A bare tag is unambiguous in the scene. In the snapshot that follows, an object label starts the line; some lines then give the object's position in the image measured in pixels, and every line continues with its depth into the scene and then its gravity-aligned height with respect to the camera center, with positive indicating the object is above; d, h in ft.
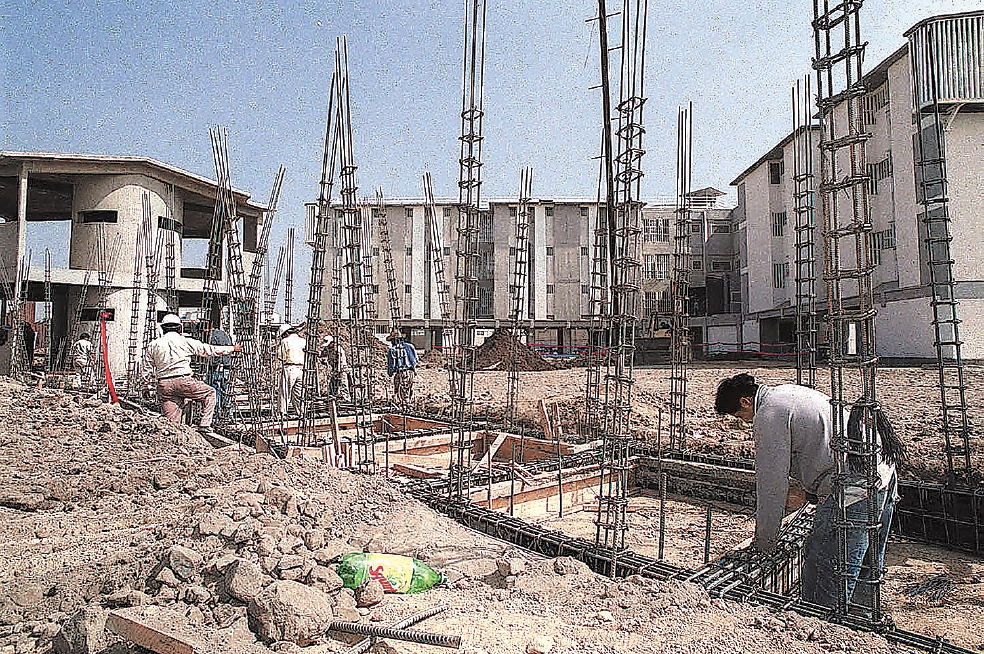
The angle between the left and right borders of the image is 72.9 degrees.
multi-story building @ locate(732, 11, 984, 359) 57.47 +17.21
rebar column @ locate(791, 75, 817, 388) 11.49 +2.68
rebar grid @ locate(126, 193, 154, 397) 54.65 +8.74
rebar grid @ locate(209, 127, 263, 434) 27.86 +3.12
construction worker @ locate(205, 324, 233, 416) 31.30 -0.83
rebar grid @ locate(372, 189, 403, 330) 35.63 +5.35
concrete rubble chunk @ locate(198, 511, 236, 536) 10.58 -2.73
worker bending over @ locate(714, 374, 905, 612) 9.77 -1.73
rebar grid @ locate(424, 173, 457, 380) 29.45 +5.51
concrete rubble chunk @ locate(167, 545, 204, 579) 8.98 -2.84
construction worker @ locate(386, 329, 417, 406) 36.43 -0.38
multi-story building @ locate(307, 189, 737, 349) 100.58 +14.14
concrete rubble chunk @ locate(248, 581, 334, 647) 7.66 -3.03
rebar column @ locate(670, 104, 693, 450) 20.29 +3.44
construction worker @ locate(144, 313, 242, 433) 23.31 -0.52
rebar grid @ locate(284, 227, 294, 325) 40.75 +4.54
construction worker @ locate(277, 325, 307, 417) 29.22 -0.25
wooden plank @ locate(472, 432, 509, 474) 23.06 -2.89
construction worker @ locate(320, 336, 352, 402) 28.89 -0.50
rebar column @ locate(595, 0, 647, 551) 11.38 +1.94
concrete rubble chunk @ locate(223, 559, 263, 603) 8.18 -2.82
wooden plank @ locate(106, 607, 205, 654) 7.20 -3.09
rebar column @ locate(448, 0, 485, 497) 14.82 +3.55
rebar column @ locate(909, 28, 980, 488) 16.20 +4.07
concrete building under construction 54.19 +10.84
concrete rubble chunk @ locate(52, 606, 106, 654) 7.50 -3.21
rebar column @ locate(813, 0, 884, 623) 8.66 +0.59
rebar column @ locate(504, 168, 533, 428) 25.39 +4.02
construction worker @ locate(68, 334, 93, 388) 49.39 -0.34
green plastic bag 9.14 -3.00
